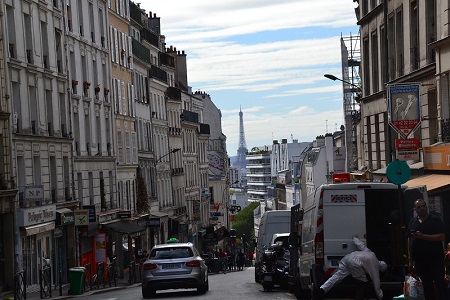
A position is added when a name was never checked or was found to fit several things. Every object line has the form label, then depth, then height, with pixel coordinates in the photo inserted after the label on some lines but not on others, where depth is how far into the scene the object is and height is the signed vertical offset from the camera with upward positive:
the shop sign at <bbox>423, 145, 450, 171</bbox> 32.61 -1.57
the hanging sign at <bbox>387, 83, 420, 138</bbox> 26.64 +0.04
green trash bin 39.47 -5.35
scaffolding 84.38 +0.85
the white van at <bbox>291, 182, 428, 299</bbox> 22.08 -2.23
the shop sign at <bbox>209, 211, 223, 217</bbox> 112.81 -9.62
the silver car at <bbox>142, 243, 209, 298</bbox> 31.16 -4.10
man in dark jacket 17.81 -2.23
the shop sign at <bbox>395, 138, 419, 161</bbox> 22.78 -0.86
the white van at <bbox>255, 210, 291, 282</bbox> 43.88 -4.26
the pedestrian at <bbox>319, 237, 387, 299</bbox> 20.75 -2.81
